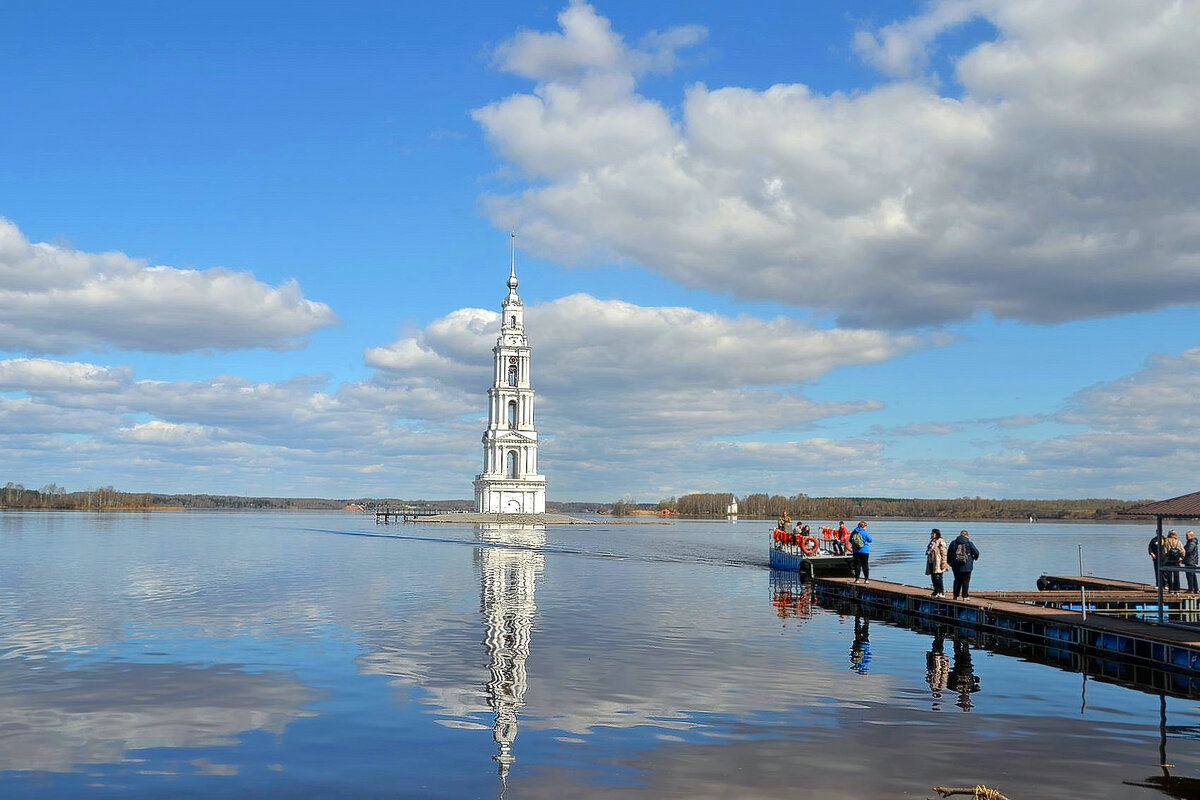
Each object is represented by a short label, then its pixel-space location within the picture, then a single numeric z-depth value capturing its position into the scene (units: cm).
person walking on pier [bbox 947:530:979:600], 3022
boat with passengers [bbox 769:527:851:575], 4750
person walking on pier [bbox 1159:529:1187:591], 3278
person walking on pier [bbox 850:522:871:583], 4100
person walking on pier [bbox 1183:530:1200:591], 3369
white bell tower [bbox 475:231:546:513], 16162
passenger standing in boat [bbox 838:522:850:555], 4950
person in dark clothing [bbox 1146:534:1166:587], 2577
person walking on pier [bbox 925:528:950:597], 3175
